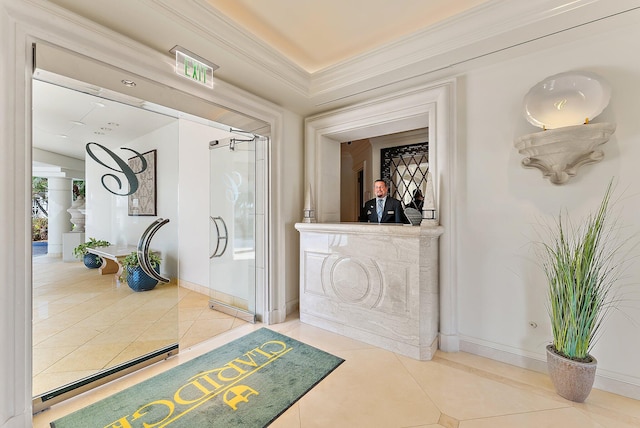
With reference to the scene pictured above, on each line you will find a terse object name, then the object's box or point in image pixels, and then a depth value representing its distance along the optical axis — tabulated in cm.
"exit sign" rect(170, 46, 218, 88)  210
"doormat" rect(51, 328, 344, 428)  164
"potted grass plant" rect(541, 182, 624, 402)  175
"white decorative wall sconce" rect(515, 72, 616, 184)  184
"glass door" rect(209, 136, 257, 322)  329
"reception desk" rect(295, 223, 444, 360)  235
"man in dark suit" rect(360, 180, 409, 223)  335
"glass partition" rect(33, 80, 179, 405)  188
